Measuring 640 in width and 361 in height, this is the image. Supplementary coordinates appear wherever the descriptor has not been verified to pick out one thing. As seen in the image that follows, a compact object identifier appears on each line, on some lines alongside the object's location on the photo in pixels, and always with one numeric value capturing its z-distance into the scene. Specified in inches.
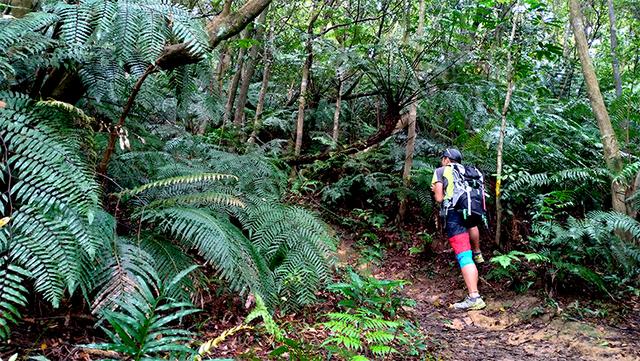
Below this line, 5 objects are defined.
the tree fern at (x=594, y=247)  186.1
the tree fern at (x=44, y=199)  90.5
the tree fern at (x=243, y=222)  115.3
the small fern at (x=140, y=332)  63.2
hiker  201.3
